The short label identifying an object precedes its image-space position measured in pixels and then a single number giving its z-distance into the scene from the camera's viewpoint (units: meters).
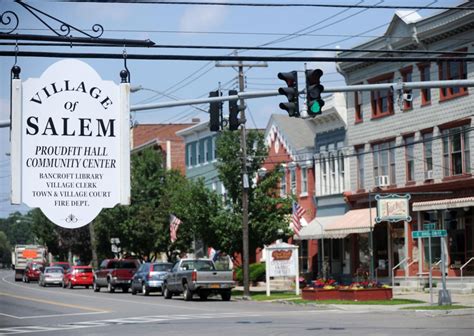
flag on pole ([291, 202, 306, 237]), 44.78
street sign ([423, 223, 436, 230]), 32.81
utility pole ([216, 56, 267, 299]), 42.88
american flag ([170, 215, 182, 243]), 52.16
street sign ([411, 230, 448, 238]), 32.38
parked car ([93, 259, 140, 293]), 55.38
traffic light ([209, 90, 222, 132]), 24.41
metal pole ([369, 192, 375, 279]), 47.43
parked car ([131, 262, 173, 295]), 49.16
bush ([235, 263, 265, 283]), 56.66
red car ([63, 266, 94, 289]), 63.94
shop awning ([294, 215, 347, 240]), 51.25
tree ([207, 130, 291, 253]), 45.72
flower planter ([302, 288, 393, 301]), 36.12
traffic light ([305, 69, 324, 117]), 21.56
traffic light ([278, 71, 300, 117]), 21.83
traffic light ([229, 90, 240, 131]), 24.42
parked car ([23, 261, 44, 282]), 79.56
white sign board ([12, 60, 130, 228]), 9.01
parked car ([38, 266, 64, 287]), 67.19
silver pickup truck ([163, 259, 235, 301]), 41.12
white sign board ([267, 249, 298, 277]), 43.72
